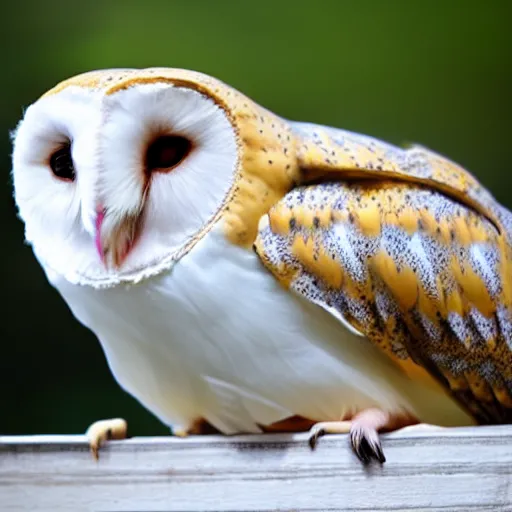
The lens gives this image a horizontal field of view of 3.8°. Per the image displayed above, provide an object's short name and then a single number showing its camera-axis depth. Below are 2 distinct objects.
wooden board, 2.26
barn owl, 2.28
